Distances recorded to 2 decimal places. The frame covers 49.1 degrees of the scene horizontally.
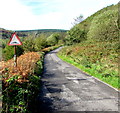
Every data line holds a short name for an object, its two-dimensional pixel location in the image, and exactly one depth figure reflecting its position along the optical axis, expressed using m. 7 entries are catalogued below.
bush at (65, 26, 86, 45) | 28.89
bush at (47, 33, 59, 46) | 80.73
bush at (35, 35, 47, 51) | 41.53
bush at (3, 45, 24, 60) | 23.86
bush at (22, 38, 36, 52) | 28.54
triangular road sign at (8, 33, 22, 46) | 7.35
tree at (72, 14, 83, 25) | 39.42
